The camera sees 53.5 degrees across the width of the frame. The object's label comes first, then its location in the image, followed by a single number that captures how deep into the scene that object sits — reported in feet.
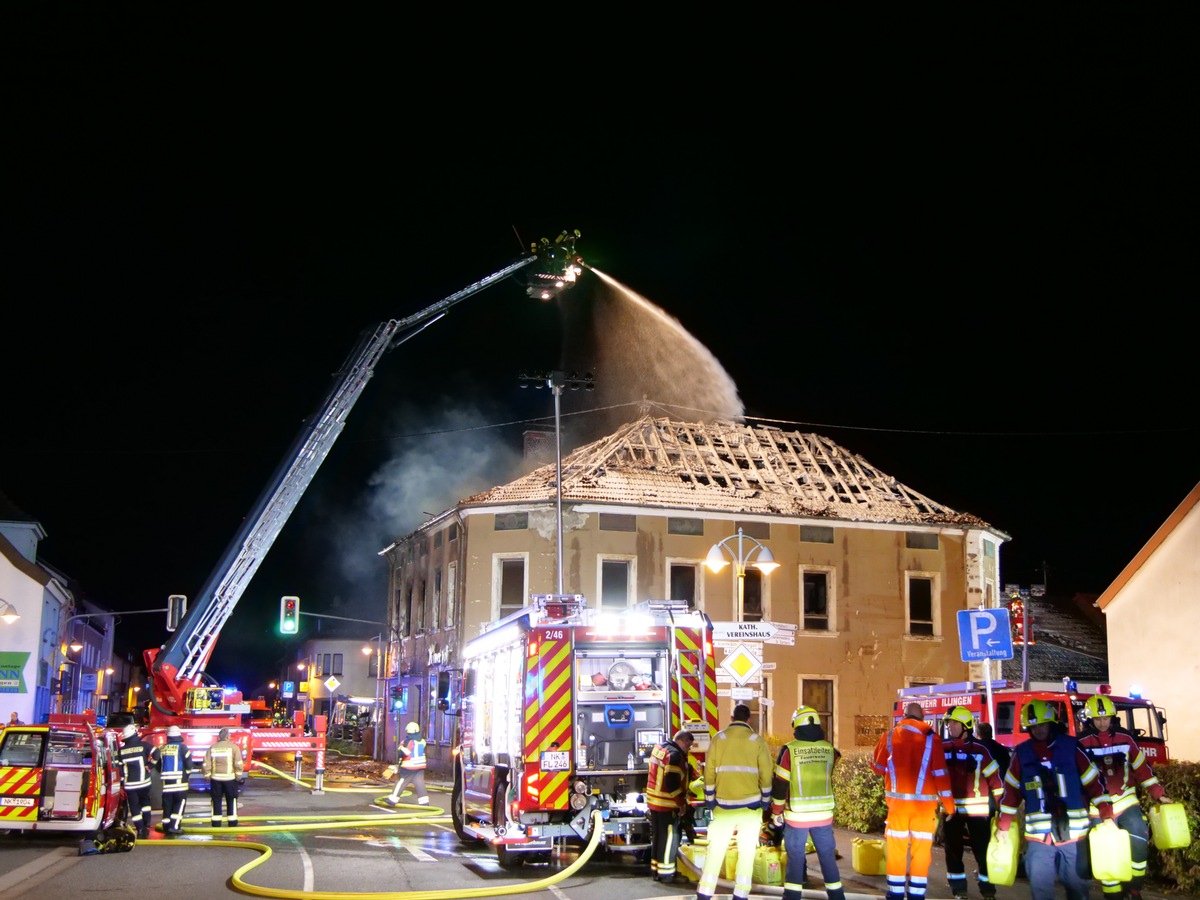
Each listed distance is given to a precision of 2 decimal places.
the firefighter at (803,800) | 30.14
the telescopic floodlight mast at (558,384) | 78.35
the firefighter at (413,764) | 61.41
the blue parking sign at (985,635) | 45.91
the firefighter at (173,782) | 49.78
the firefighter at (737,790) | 30.60
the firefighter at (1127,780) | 28.94
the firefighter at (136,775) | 47.39
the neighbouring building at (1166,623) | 67.21
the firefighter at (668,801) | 35.91
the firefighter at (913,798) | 30.01
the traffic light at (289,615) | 97.73
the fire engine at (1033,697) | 51.16
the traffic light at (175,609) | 77.71
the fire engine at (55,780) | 45.78
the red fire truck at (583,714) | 38.68
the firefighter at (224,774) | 51.08
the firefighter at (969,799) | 32.89
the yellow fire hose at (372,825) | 31.73
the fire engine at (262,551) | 72.69
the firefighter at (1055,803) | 27.17
